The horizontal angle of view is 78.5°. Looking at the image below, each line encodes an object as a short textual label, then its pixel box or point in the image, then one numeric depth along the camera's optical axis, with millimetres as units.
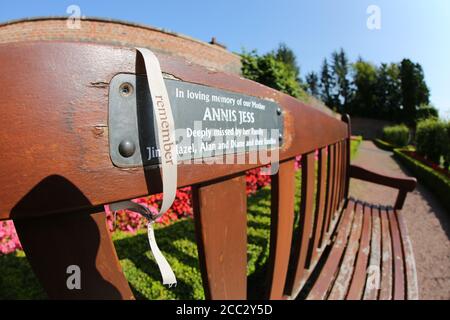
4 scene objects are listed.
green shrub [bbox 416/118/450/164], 13328
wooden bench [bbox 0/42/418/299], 374
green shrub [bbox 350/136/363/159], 15523
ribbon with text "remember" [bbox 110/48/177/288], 455
